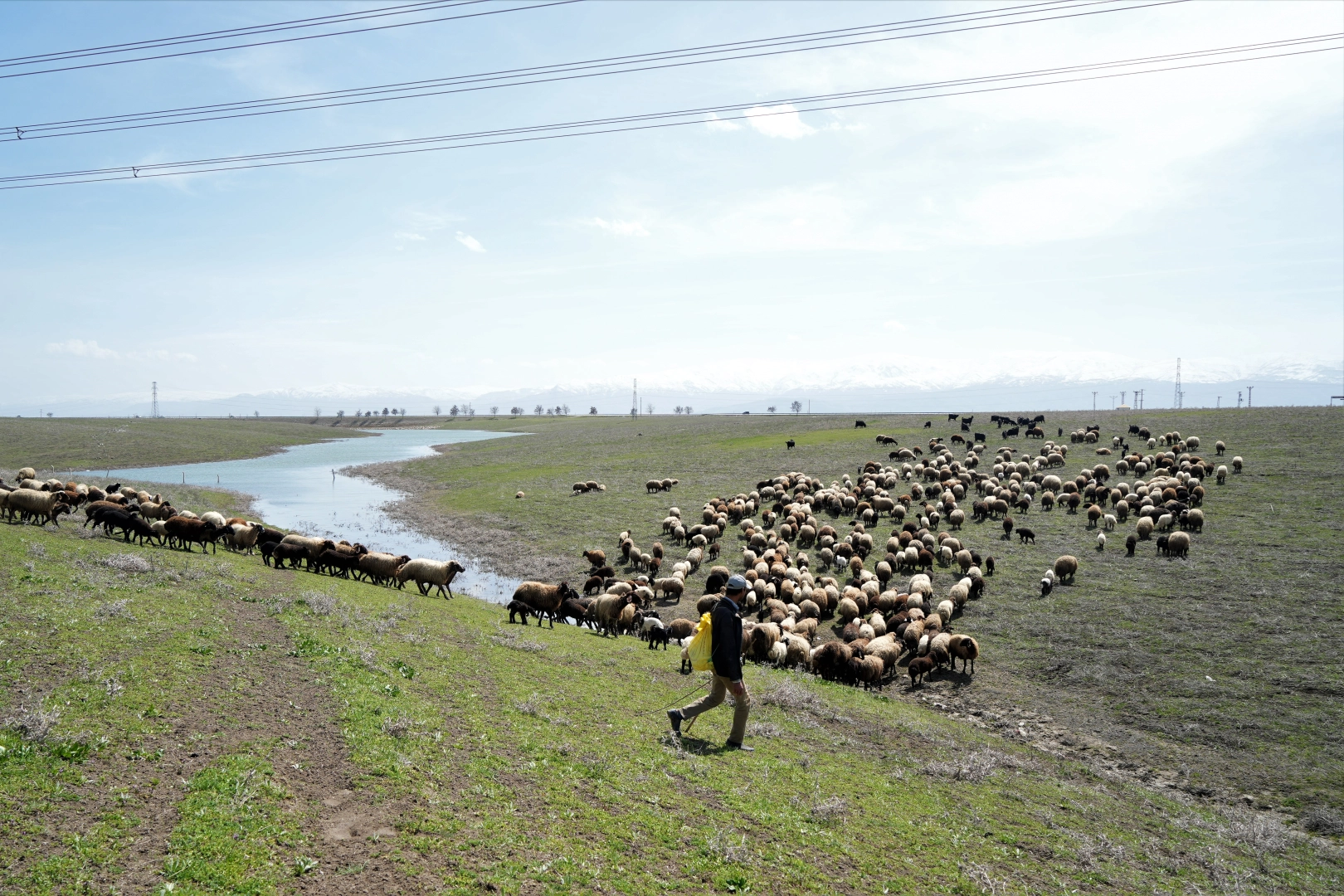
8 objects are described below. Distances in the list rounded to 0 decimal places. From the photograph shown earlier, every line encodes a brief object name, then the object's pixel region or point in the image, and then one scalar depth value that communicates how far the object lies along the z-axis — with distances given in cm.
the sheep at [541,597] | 2423
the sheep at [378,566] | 2622
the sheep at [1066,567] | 2923
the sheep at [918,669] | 2166
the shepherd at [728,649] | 1180
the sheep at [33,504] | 2625
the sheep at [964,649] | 2245
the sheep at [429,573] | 2680
